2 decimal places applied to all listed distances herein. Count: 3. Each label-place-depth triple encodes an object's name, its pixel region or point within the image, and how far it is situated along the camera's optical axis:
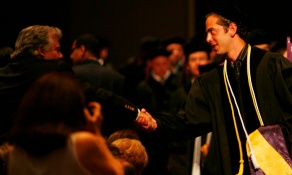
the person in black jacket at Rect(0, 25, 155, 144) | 7.51
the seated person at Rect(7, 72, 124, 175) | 5.23
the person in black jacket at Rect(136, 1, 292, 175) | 8.21
